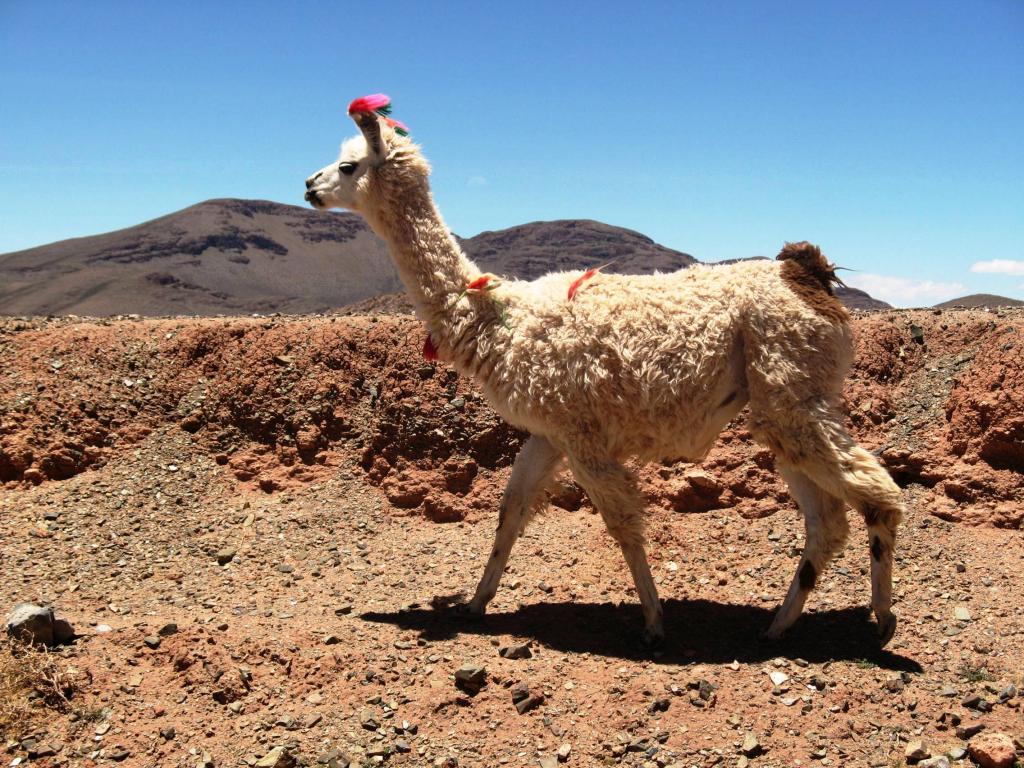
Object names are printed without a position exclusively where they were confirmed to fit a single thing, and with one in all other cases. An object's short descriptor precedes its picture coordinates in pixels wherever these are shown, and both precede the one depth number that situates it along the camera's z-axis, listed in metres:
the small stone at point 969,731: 4.71
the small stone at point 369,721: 5.07
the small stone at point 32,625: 5.66
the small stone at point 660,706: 5.09
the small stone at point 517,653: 5.73
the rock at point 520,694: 5.21
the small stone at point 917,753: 4.54
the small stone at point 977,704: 4.93
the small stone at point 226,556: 7.98
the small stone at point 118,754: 5.00
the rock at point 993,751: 4.38
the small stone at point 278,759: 4.80
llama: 5.77
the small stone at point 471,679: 5.34
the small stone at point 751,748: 4.68
